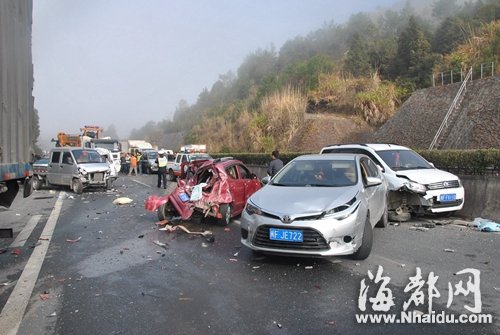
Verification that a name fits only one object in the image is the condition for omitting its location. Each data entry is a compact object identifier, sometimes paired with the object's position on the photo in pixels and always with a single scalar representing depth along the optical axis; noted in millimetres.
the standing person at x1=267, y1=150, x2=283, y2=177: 12805
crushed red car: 9445
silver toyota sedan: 5625
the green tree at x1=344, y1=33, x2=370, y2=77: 34500
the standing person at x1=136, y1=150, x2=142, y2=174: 35359
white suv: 9367
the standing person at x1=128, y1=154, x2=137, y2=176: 31295
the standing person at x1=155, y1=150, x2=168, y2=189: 19188
